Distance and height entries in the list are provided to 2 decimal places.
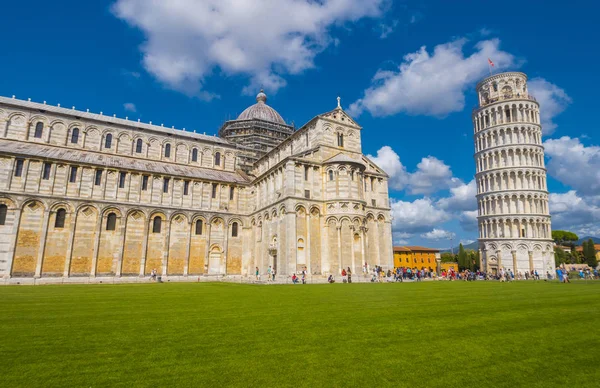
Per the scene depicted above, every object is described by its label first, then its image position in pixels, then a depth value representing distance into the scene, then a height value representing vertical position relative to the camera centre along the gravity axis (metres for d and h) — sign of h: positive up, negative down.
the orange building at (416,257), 86.62 +1.34
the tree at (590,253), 73.81 +2.20
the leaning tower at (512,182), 55.28 +13.41
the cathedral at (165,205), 32.25 +5.60
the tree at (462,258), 73.73 +0.98
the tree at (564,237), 96.81 +7.32
